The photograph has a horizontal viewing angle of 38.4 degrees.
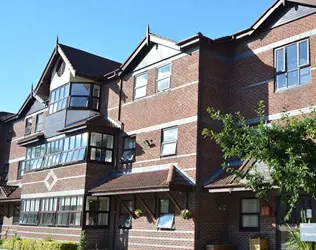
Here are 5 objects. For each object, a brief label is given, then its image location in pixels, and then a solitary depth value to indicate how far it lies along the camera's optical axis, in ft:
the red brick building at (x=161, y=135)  57.77
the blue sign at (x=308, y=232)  36.42
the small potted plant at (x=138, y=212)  65.26
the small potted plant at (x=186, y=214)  57.47
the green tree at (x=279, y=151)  32.68
